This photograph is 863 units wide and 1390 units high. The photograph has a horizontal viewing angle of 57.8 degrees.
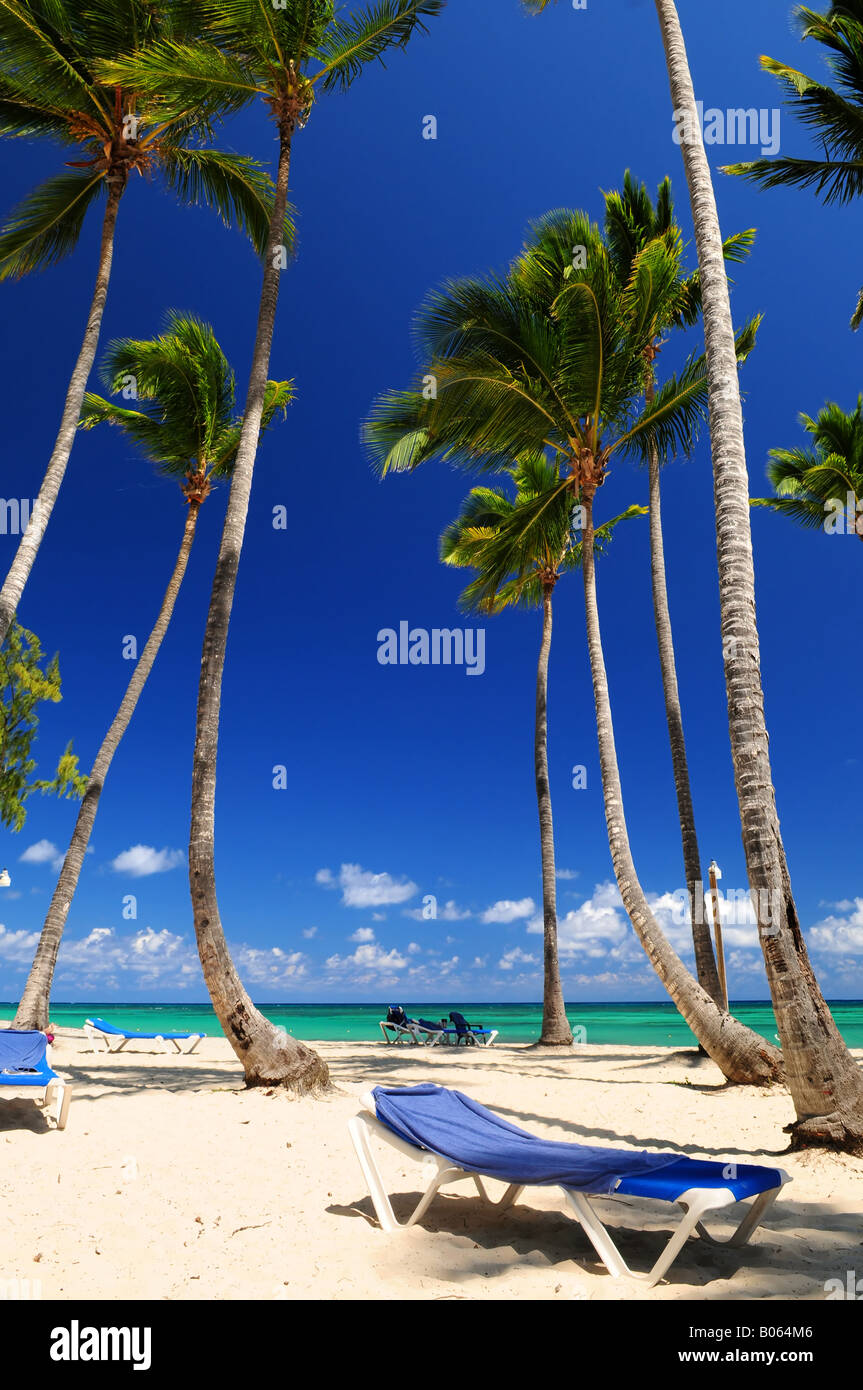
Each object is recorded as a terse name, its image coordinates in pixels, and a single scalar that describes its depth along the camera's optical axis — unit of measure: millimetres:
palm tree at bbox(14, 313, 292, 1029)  11626
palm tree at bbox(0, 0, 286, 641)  9414
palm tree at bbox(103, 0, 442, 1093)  7418
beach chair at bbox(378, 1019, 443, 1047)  16334
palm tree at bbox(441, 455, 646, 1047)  13412
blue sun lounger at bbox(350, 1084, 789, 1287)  3277
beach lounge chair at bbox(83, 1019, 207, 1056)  12227
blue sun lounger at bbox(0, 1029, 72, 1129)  6137
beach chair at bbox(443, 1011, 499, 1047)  16312
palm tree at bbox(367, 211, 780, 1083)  10680
